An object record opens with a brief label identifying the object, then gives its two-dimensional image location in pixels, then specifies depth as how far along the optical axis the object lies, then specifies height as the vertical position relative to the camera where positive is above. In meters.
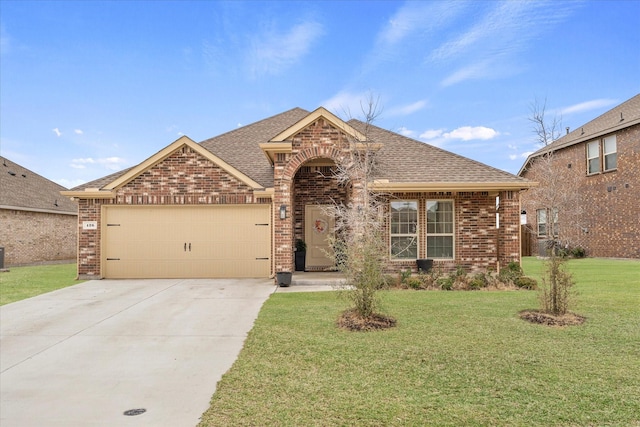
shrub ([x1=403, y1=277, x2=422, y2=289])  10.73 -1.44
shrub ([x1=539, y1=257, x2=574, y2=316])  7.09 -1.12
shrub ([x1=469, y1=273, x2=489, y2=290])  10.69 -1.41
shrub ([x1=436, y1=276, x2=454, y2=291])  10.66 -1.44
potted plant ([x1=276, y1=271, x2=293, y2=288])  11.48 -1.38
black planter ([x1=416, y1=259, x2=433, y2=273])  12.66 -1.13
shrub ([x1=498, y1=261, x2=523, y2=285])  11.05 -1.25
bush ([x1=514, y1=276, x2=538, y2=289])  10.65 -1.44
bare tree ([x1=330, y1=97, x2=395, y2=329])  6.86 -0.58
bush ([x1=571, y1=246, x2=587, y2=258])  21.62 -1.25
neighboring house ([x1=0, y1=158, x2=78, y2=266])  20.22 +0.59
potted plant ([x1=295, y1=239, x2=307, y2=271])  14.40 -0.92
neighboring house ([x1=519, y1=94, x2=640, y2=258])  18.97 +2.54
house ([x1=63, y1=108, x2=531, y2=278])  13.29 +0.29
